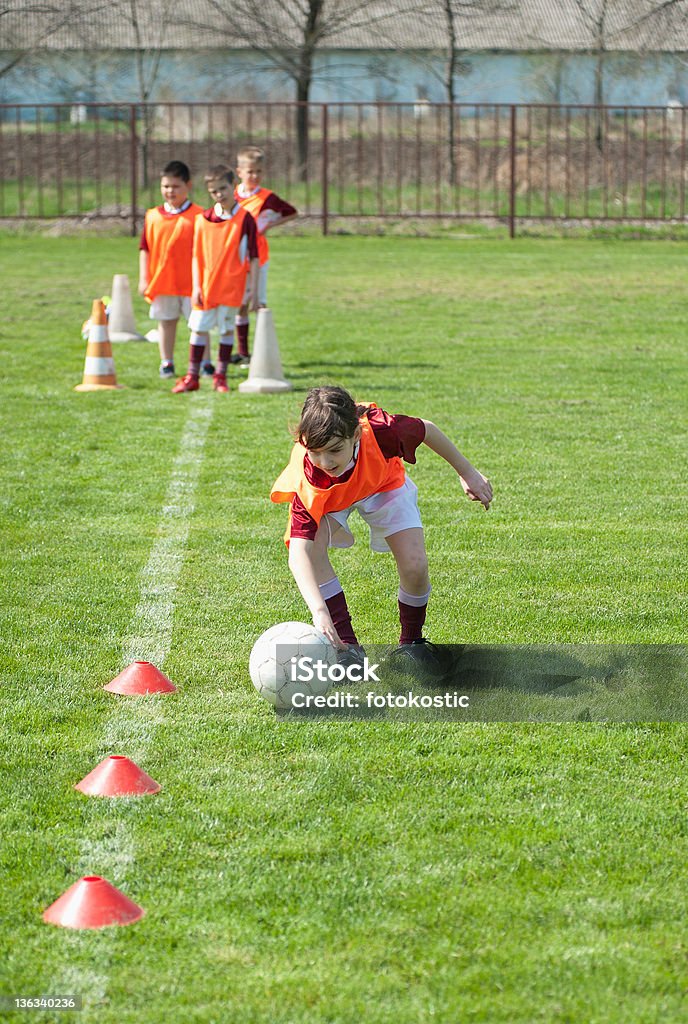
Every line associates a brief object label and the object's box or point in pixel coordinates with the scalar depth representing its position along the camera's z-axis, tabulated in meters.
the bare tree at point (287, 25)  34.50
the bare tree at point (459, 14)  34.59
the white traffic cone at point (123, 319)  13.36
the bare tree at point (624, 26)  29.39
